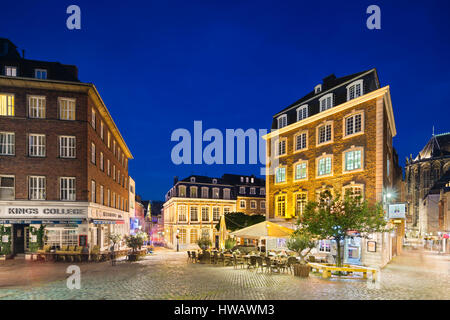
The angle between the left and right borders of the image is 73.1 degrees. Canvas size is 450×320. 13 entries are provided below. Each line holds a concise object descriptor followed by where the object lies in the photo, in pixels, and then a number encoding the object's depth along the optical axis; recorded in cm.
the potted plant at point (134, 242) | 2420
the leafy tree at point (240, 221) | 3197
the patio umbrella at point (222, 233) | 2645
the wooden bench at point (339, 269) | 1442
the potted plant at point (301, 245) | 1512
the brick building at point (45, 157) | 2191
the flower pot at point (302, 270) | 1508
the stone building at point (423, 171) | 8006
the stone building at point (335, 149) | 2083
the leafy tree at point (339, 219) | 1550
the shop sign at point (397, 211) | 2032
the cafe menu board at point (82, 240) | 2203
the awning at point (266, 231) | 1838
